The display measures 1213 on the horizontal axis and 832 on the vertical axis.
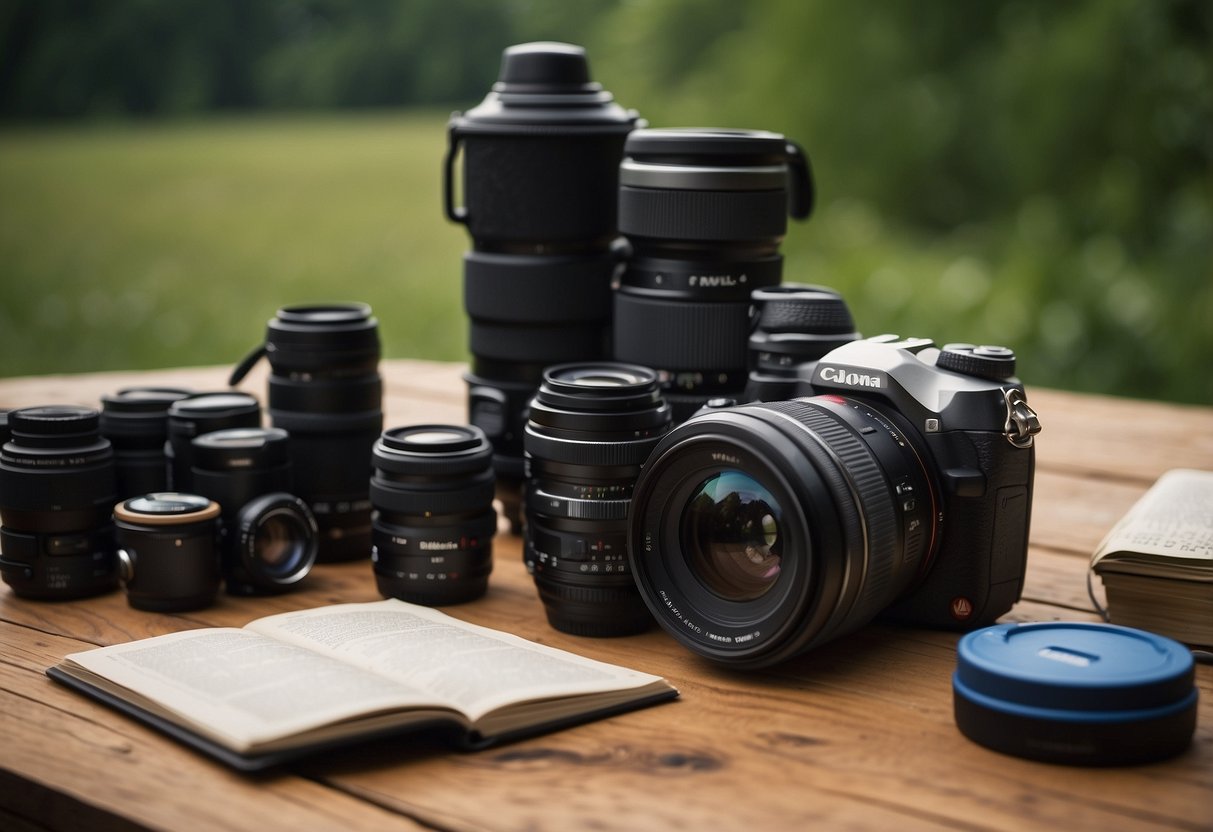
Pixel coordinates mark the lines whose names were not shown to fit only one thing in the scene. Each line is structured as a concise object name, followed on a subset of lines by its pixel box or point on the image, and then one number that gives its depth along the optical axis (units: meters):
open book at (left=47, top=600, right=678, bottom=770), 0.91
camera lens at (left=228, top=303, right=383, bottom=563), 1.11
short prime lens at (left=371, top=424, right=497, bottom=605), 1.05
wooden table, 0.87
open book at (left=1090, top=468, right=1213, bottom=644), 1.00
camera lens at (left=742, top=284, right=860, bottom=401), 1.05
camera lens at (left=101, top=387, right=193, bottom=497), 1.10
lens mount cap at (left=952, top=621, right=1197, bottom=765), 0.90
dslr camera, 0.95
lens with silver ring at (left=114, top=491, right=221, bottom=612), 1.04
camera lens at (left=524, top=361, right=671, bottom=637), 1.01
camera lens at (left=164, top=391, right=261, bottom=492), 1.09
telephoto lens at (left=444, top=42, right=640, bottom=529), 1.13
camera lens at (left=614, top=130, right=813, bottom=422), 1.08
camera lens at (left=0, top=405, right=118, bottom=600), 1.06
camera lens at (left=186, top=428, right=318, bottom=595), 1.07
